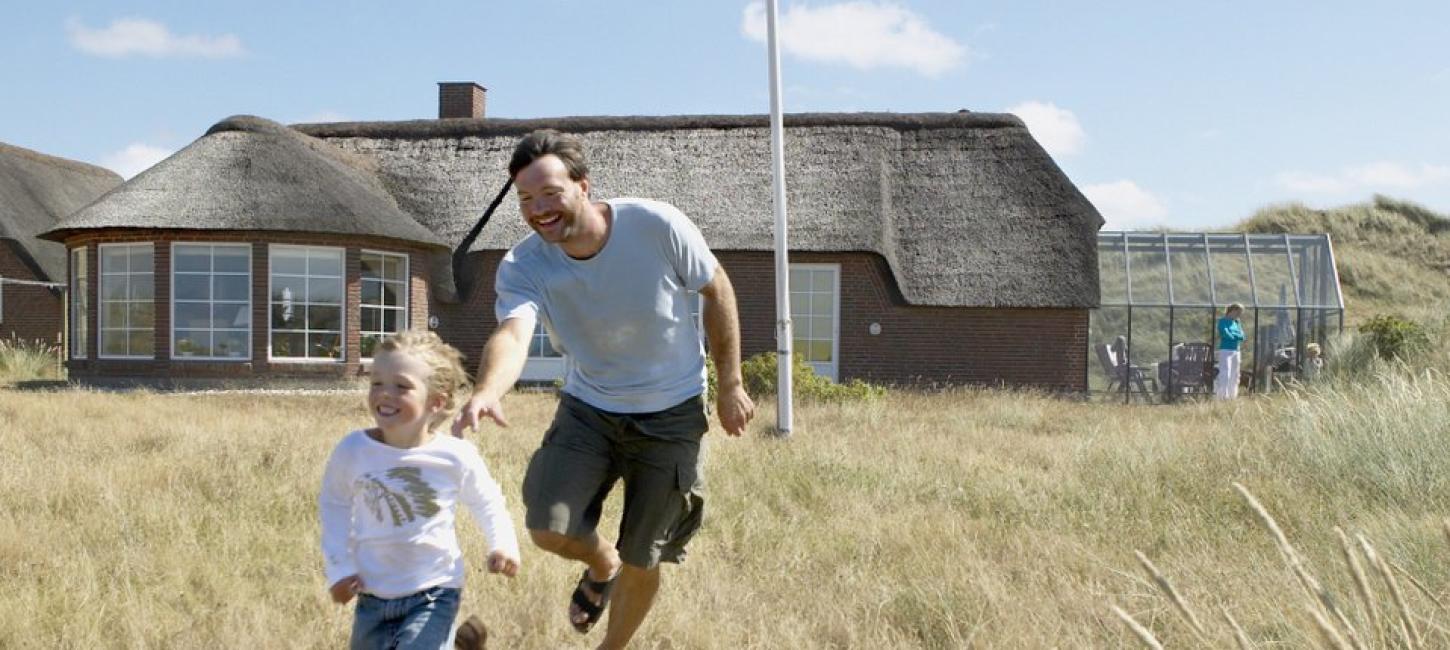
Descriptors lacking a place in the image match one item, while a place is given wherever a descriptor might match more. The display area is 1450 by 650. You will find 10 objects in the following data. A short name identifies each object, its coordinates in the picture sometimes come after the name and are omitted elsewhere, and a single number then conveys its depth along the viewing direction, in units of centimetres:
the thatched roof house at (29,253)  2494
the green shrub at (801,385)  1509
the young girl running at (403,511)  338
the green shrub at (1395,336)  1653
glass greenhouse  1950
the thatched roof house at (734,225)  1741
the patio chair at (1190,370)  1838
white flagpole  1139
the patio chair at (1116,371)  1911
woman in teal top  1728
